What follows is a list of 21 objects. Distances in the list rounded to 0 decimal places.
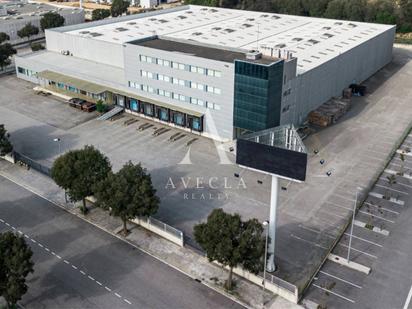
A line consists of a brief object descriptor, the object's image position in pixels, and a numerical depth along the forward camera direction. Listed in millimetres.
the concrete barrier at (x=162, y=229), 48531
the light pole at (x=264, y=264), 40719
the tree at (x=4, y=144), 63088
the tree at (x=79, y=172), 50594
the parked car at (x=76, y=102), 85188
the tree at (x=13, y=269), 37156
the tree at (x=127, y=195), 46469
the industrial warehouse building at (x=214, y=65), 68750
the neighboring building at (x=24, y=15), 130375
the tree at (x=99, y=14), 149000
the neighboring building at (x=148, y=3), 188250
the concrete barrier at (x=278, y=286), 41344
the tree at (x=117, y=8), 157162
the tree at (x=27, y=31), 126188
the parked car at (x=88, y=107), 83750
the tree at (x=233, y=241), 39750
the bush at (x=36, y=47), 112181
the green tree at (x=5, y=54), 102938
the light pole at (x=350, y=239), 46084
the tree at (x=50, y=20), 132000
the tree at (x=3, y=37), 116275
